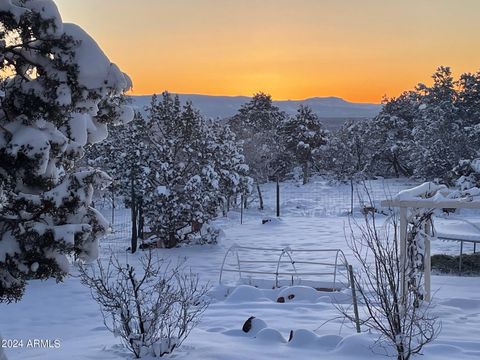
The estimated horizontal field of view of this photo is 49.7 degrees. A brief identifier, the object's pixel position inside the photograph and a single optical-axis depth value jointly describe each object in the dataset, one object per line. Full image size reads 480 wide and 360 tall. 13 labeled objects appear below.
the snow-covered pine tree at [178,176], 19.81
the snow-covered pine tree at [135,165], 19.38
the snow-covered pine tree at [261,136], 39.94
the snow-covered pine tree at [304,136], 47.53
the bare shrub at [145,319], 6.87
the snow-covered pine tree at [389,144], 46.16
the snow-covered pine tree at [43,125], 4.42
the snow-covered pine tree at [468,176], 23.19
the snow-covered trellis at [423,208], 9.82
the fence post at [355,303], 7.86
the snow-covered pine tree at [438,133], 38.03
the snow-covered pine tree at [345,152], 45.38
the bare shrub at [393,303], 5.72
